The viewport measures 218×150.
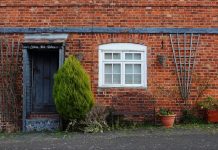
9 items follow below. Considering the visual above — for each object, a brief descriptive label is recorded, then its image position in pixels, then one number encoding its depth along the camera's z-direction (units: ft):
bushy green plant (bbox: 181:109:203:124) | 36.19
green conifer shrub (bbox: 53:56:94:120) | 32.35
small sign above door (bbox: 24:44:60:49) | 35.04
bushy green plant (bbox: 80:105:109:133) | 32.96
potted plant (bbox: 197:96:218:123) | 35.76
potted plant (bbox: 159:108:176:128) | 34.99
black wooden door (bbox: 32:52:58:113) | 37.45
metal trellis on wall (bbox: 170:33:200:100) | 36.73
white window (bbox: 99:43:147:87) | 36.63
